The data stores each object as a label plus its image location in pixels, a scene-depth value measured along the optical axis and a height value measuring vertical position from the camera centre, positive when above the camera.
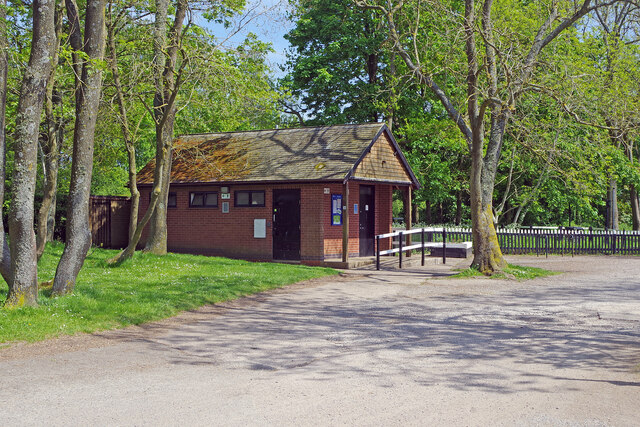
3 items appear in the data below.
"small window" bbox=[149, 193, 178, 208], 24.78 +1.09
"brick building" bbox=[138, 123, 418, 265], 21.86 +1.28
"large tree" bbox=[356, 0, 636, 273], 17.10 +3.77
